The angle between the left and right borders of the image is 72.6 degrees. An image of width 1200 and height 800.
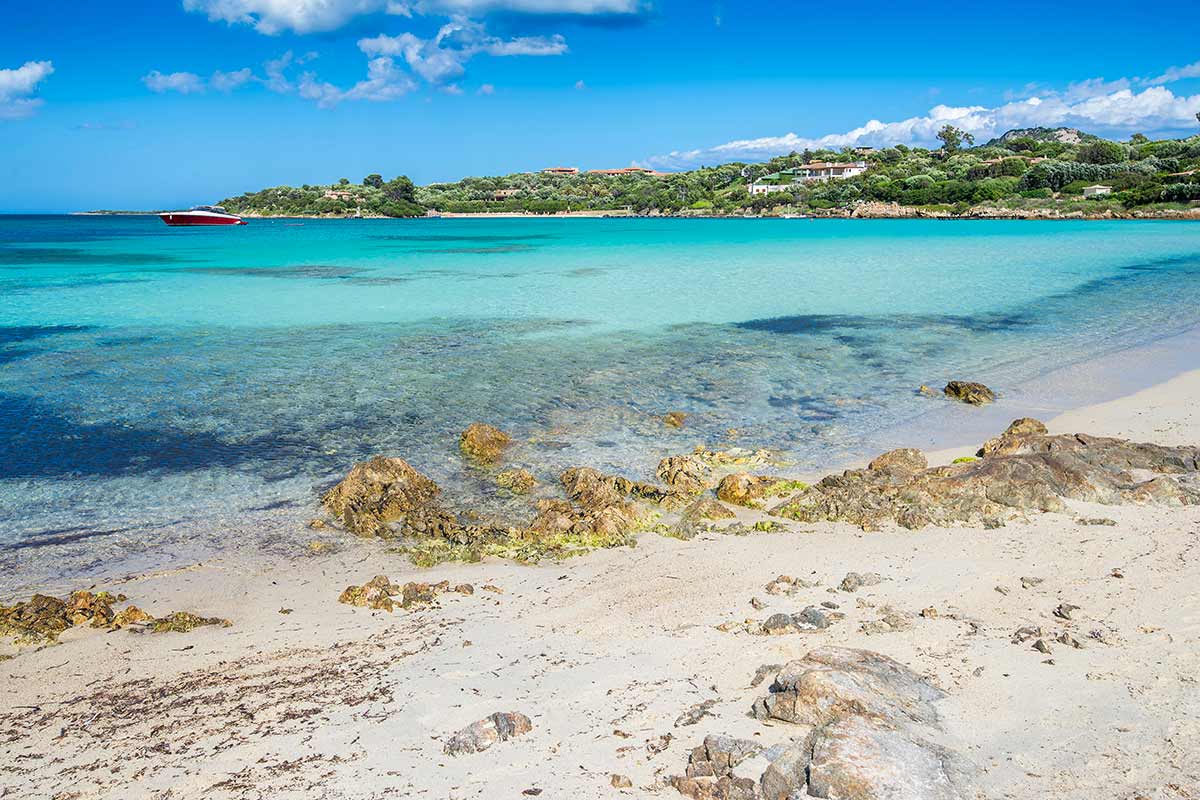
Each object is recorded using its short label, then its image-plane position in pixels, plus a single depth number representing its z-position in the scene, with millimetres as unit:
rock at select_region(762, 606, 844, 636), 6172
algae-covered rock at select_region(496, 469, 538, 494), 10125
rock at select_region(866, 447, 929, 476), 9758
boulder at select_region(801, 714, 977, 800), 4137
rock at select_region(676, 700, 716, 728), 4969
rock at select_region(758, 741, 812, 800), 4234
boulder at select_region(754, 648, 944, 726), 4824
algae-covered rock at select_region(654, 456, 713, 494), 9828
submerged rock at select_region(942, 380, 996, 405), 13930
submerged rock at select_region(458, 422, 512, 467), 11281
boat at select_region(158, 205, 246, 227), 106875
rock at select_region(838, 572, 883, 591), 6930
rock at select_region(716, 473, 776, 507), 9398
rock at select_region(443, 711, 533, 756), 4797
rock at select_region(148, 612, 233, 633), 6684
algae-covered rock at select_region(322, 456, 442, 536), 9039
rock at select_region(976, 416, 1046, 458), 10211
